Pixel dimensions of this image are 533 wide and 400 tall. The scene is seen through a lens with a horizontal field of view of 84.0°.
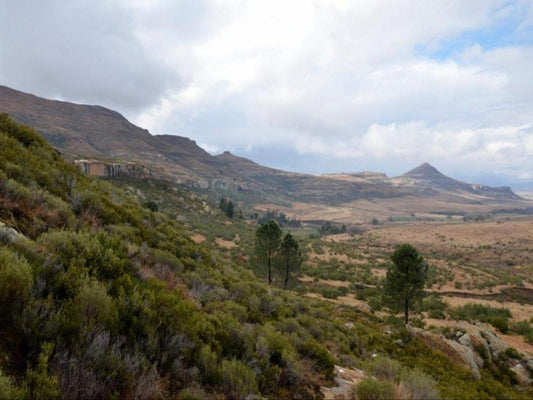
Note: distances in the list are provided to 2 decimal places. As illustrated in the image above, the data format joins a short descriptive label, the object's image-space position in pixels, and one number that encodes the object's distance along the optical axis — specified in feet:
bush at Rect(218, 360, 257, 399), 13.93
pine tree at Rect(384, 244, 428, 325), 64.69
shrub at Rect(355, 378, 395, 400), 15.61
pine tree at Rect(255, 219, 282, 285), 88.07
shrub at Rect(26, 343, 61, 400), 9.70
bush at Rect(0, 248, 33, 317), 11.95
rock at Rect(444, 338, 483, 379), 35.85
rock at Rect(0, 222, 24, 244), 16.04
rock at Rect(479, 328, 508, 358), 43.04
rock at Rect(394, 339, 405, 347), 38.32
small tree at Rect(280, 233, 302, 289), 88.60
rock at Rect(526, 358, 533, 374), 40.43
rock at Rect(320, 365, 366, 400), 17.57
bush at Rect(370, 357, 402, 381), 20.35
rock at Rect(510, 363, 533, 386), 38.05
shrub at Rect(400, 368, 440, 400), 15.94
